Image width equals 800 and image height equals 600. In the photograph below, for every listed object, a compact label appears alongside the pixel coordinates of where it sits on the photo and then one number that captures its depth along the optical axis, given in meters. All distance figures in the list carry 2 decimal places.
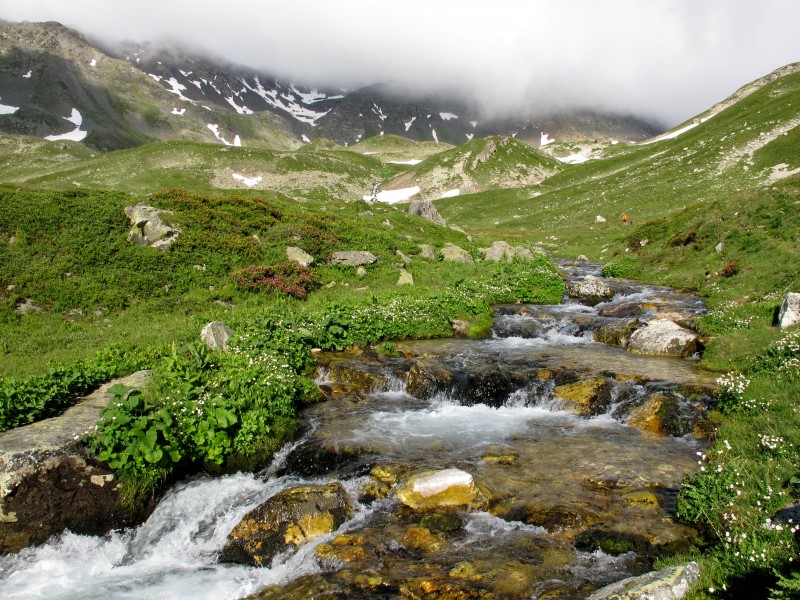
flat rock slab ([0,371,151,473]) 9.27
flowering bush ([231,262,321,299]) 23.97
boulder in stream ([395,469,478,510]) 9.37
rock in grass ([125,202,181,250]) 25.91
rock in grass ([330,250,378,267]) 28.84
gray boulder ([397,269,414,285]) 27.33
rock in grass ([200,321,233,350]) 15.88
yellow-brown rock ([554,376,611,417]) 14.11
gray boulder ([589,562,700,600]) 5.92
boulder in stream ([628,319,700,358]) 17.92
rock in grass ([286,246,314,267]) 27.61
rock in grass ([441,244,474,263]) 35.03
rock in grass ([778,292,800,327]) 15.97
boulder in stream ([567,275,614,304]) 28.03
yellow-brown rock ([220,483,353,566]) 8.67
